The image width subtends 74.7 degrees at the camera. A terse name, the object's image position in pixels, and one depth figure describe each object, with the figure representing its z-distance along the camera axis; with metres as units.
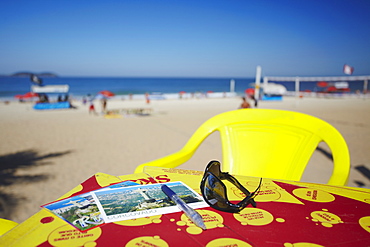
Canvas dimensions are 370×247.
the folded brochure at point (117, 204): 0.92
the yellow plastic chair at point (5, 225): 1.09
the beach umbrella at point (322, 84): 36.71
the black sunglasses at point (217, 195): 0.99
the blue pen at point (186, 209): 0.88
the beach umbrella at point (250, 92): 28.03
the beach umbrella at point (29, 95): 21.20
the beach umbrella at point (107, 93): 19.99
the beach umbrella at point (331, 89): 34.20
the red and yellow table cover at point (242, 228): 0.80
